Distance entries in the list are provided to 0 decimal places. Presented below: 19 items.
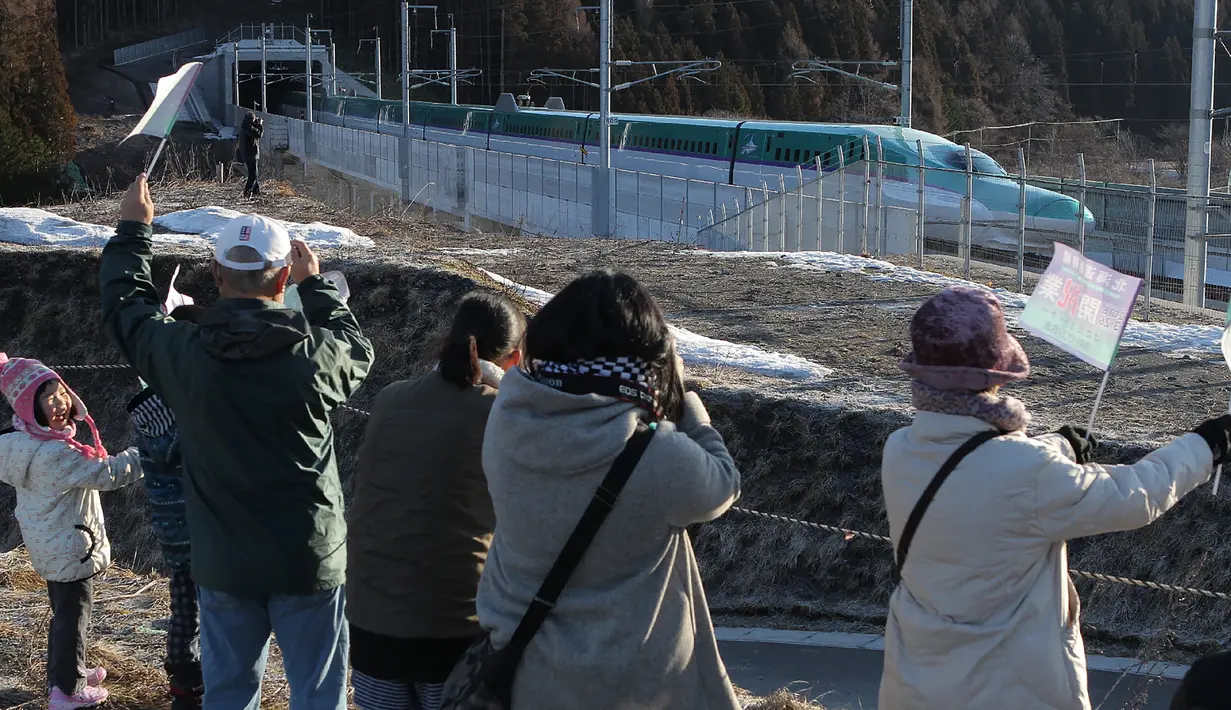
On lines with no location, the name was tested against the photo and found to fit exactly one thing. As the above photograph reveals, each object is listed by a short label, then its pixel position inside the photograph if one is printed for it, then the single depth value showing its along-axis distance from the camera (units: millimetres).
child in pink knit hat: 4980
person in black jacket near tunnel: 22578
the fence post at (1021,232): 15508
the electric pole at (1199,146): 15828
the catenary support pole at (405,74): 39844
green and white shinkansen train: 26234
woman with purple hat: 2924
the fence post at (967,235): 16578
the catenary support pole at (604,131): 27203
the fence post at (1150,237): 14305
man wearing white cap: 3549
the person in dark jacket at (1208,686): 2371
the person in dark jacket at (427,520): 3713
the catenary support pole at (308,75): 52706
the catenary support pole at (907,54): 28562
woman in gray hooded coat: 2945
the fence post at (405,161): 38281
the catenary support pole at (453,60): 47188
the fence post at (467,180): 34031
